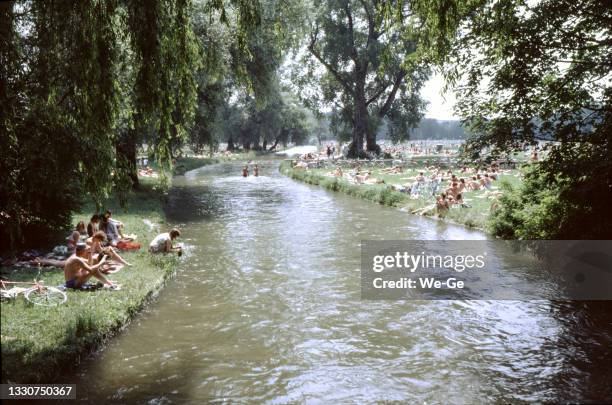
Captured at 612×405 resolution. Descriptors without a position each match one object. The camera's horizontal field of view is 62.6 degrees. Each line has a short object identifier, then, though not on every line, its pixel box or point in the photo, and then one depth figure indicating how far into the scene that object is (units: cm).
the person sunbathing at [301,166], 4501
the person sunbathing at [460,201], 2152
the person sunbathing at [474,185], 2699
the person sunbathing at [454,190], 2212
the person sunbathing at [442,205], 2086
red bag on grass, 1384
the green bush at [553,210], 1073
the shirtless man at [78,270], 991
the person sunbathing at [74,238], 1262
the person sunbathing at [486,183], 2708
